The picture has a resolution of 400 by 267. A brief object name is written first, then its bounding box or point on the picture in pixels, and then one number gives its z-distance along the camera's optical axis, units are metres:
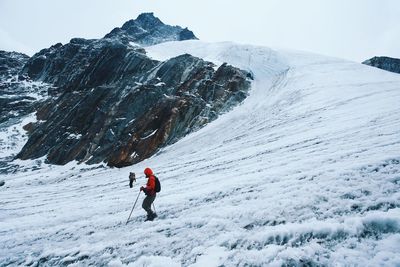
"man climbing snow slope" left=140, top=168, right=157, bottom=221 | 10.28
